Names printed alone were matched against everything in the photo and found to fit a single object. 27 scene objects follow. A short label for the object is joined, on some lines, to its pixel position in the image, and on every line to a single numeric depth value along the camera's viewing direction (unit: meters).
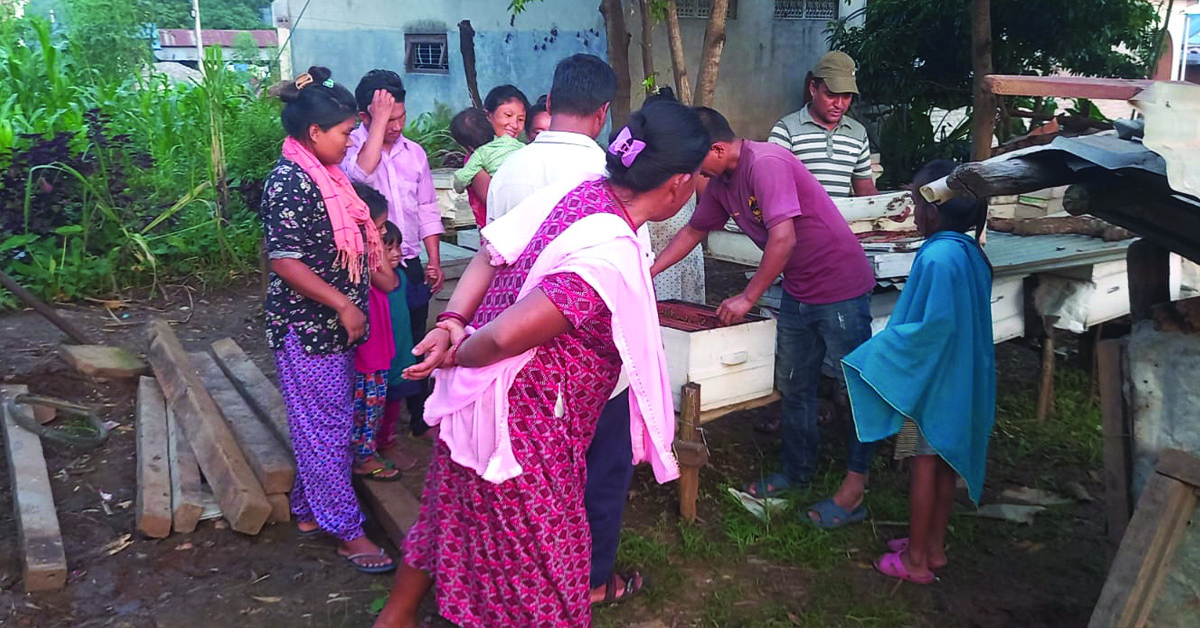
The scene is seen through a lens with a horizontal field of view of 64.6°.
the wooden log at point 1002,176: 2.43
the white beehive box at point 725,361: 3.96
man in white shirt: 3.20
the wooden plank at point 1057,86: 2.31
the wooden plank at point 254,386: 4.36
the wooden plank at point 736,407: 4.13
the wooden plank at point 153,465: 3.71
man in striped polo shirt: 4.86
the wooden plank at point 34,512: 3.34
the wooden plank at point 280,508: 3.87
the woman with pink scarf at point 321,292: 3.21
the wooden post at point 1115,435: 2.94
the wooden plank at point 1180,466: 2.47
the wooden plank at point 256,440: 3.85
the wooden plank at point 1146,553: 2.48
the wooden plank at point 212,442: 3.70
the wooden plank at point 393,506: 3.68
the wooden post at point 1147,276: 3.00
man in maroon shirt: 3.84
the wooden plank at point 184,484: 3.73
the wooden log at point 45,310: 4.83
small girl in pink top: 3.75
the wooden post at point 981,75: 6.77
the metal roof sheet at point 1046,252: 4.91
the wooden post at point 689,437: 3.93
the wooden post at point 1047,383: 5.41
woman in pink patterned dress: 2.32
